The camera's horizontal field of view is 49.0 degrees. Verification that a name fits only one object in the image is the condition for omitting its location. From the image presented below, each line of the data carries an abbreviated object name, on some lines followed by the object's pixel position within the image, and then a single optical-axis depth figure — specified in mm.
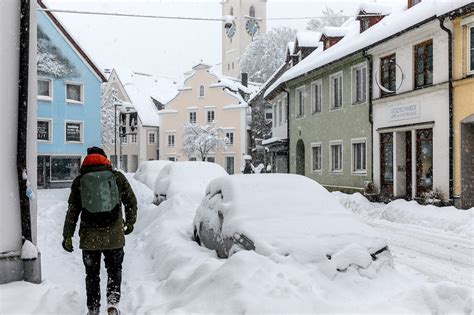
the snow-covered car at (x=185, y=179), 13008
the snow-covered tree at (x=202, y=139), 50844
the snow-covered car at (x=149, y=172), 20578
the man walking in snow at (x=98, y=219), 5055
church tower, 80688
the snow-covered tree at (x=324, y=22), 61281
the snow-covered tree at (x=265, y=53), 68738
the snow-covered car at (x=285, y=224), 6160
